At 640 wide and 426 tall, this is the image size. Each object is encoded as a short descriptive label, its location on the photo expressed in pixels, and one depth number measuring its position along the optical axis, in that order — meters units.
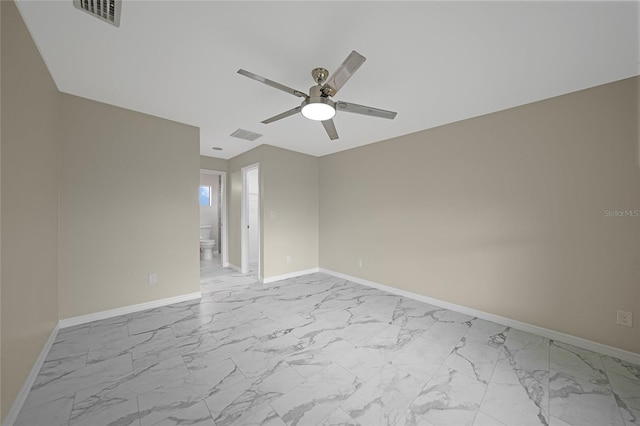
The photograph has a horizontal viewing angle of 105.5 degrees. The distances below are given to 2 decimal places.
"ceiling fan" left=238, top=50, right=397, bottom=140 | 1.53
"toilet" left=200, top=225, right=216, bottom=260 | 6.22
